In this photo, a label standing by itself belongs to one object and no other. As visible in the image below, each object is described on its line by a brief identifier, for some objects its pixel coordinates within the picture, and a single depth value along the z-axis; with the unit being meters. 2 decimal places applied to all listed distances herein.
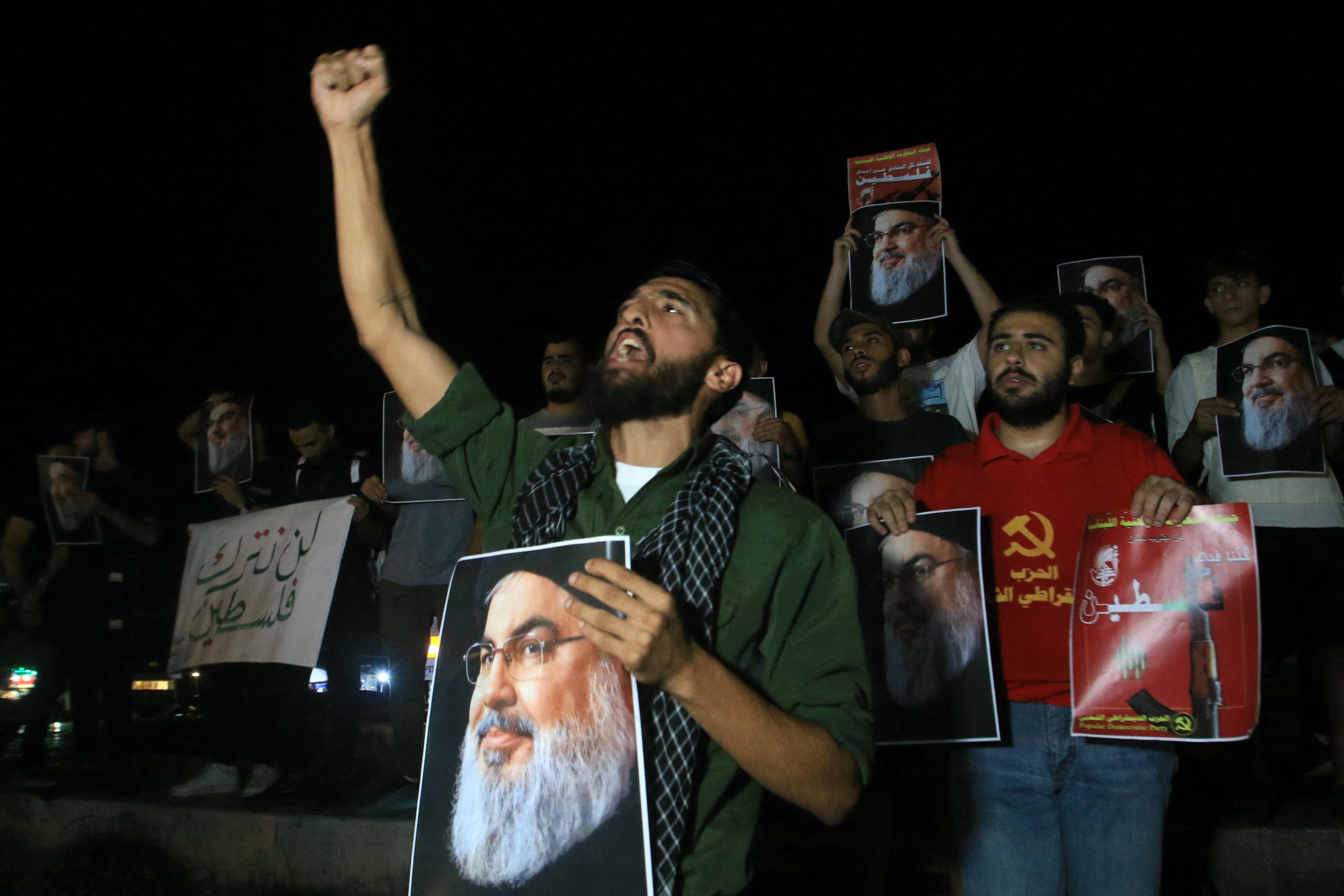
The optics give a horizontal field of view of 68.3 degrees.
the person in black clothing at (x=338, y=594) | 4.76
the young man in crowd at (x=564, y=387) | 4.48
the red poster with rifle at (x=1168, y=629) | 2.25
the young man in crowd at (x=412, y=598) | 4.40
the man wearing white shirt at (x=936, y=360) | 3.95
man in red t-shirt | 2.27
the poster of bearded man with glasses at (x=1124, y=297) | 4.14
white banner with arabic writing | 4.67
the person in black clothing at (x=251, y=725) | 4.77
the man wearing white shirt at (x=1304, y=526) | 3.31
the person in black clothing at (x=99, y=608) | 5.54
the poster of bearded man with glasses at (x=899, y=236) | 4.20
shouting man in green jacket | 1.31
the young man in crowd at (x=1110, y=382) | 3.75
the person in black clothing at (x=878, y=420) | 3.61
